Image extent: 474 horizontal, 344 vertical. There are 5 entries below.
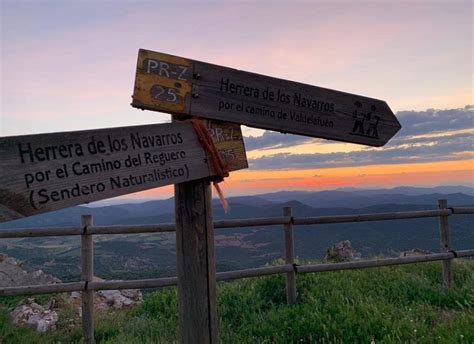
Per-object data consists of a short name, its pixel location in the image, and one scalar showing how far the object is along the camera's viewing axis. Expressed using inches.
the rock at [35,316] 232.0
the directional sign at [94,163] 73.1
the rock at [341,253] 374.9
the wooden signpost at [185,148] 75.9
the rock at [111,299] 313.6
